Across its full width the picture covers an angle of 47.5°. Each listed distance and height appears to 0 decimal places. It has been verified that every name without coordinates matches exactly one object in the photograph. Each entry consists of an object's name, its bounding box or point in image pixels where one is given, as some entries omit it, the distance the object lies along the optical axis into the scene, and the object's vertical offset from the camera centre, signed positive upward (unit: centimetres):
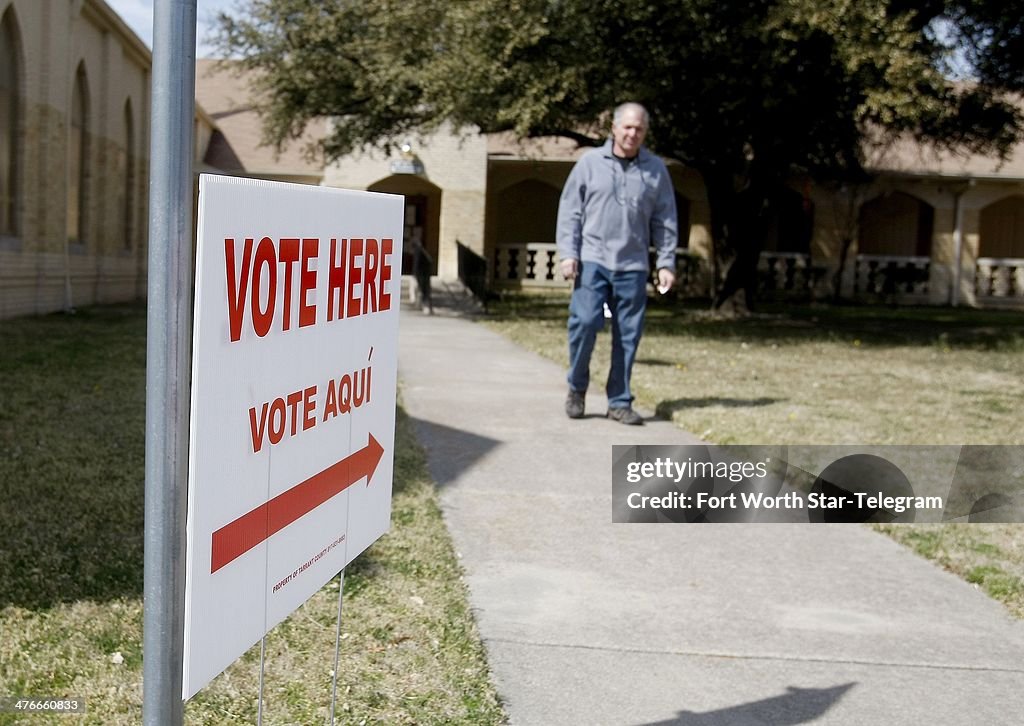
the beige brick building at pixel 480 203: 2000 +149
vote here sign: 181 -27
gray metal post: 168 -7
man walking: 738 +19
